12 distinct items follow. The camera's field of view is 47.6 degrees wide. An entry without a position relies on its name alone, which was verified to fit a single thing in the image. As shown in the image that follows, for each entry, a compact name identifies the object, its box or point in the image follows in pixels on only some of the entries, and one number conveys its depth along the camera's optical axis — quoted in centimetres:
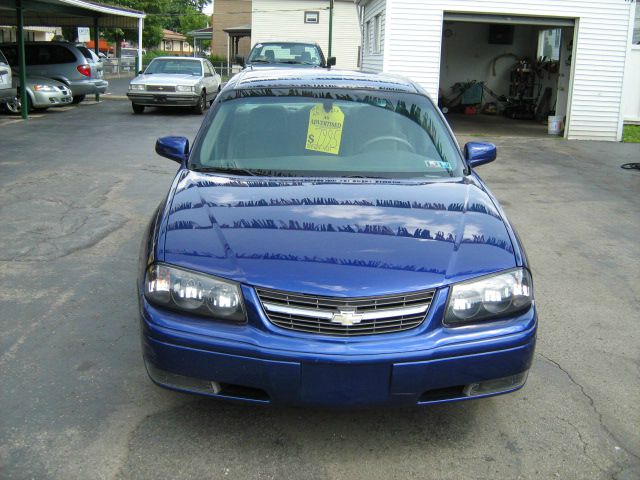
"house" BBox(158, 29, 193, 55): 9544
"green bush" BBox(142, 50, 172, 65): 5304
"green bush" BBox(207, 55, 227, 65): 5400
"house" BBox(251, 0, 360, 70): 4294
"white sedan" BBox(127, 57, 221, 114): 1859
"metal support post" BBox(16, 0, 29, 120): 1705
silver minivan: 2017
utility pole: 3582
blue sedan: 296
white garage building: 1548
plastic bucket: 1692
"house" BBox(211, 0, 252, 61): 5447
